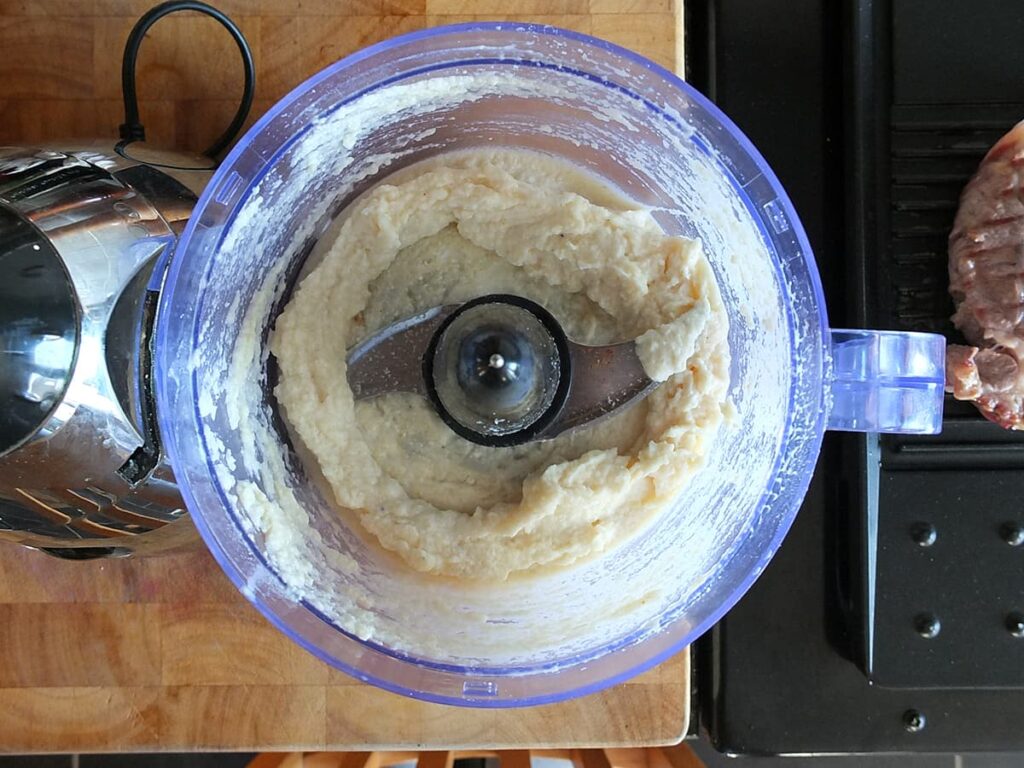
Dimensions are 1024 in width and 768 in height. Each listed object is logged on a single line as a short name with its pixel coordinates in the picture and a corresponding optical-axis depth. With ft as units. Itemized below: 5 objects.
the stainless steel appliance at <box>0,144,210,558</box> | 1.78
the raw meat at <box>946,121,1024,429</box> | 2.46
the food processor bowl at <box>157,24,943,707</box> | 1.84
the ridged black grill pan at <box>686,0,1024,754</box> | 2.56
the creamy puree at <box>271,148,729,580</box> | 2.05
